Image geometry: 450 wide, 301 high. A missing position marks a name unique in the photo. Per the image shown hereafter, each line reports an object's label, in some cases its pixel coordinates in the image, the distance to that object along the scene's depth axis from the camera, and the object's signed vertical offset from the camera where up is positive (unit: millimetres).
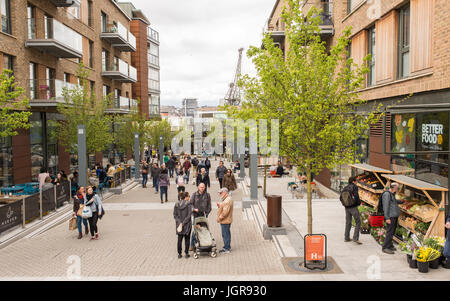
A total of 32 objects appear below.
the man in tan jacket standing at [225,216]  9641 -2068
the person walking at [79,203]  11414 -2041
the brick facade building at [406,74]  8086 +1704
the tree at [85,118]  20500 +746
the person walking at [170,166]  26719 -2347
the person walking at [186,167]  24569 -2207
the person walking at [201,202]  10100 -1808
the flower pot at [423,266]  7828 -2686
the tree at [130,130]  33031 +149
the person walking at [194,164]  27742 -2339
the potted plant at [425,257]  7824 -2501
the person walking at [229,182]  16500 -2106
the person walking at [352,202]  9914 -1790
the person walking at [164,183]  17219 -2237
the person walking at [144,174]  23188 -2487
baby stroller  9445 -2599
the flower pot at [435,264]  7992 -2700
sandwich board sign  8188 -2446
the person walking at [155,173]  20422 -2175
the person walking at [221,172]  19872 -2037
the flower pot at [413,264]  8086 -2731
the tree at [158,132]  41531 -47
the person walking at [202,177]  18500 -2207
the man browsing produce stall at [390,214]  8961 -1887
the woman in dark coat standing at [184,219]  9383 -2070
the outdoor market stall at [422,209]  8781 -1845
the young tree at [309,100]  8812 +708
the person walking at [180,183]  17431 -2296
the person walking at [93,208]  11273 -2177
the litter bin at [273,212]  11016 -2261
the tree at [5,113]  13086 +704
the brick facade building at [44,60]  20156 +4267
